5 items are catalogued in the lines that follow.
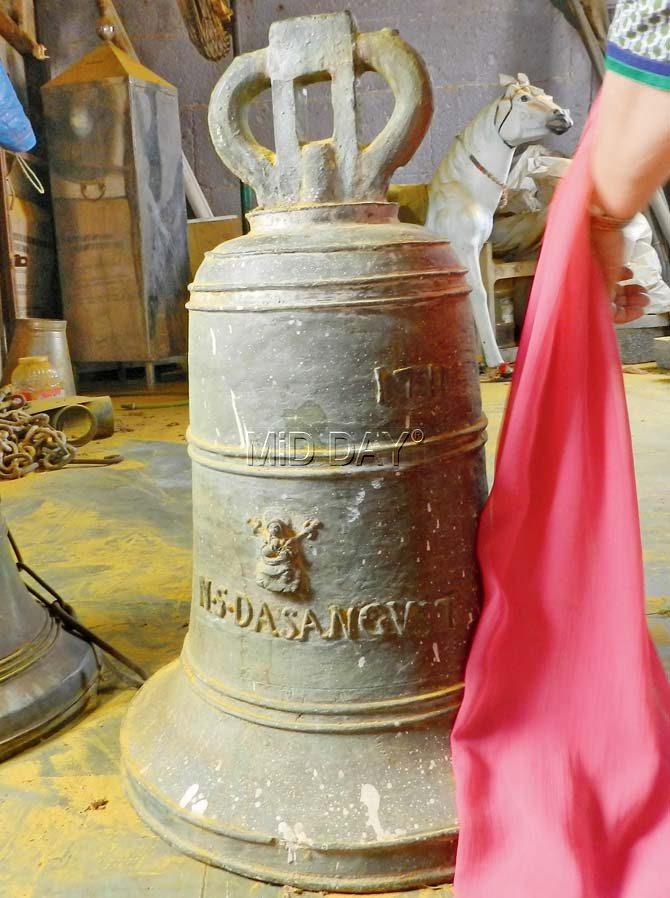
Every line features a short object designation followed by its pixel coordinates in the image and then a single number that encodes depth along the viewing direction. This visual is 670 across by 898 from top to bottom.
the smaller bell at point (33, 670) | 1.87
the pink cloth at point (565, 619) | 1.40
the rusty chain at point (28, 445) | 4.33
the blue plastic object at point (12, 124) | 2.17
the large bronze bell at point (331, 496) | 1.43
